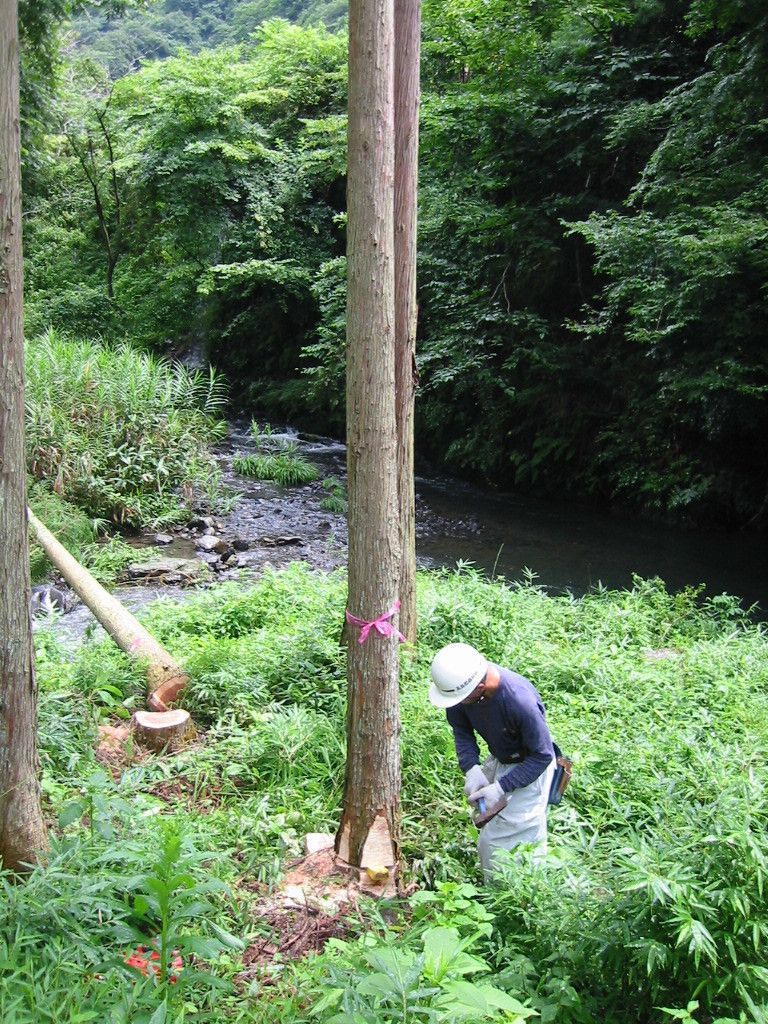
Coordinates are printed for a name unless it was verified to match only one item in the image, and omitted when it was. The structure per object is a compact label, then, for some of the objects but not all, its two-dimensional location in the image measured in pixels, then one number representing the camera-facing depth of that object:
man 3.17
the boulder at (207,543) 9.70
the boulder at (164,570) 8.60
